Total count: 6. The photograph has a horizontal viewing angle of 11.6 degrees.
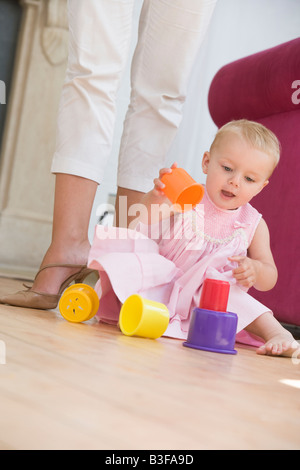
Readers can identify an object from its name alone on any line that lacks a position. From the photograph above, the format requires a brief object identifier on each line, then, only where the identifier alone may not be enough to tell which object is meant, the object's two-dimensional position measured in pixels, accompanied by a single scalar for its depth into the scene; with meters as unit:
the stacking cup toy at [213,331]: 2.35
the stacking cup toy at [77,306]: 2.45
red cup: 2.36
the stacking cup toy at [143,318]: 2.36
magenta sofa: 2.79
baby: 2.50
